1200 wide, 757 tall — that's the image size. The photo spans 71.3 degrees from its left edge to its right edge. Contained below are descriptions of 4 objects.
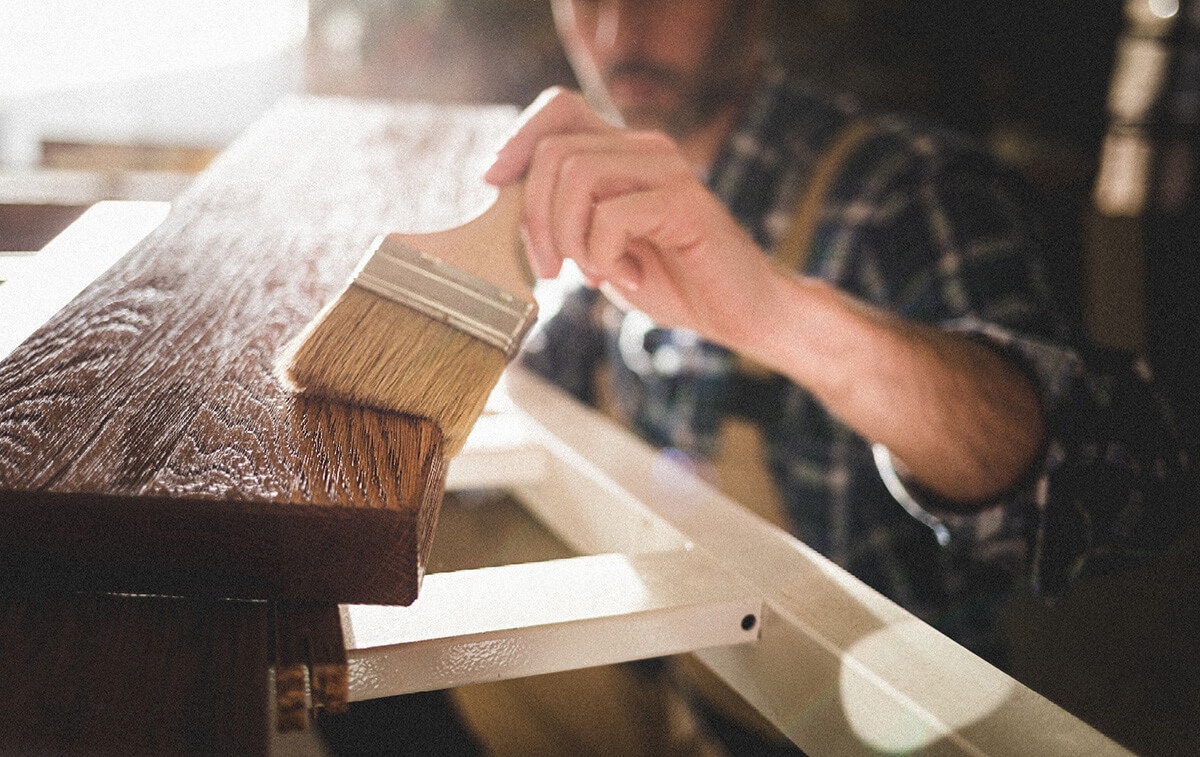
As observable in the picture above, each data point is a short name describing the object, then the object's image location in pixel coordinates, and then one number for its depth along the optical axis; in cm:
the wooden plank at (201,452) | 37
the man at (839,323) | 73
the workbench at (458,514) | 40
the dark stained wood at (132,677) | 31
